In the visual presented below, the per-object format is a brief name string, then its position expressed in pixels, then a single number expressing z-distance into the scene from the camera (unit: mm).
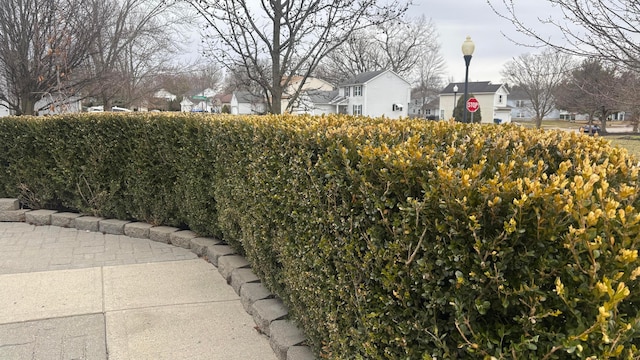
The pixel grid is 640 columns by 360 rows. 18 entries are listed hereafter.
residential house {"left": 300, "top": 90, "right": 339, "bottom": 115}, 48869
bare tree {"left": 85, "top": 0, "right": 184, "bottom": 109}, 19125
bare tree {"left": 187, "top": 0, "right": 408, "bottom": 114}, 9133
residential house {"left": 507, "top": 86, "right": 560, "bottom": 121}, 68312
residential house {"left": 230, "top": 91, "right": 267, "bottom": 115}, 55875
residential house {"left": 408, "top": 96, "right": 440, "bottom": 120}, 64419
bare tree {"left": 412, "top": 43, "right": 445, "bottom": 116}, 56719
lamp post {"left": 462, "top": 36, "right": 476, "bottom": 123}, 15172
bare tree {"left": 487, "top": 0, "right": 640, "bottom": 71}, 3877
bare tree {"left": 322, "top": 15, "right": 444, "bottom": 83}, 48438
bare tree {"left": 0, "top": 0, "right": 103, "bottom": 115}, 10820
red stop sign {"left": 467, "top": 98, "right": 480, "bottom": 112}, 19612
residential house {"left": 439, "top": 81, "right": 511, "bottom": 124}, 52281
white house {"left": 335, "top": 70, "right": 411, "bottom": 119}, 44281
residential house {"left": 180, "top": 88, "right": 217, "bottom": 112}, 49706
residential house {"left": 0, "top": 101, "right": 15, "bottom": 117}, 16703
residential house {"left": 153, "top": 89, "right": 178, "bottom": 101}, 43875
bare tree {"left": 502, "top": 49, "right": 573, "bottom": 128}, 31688
